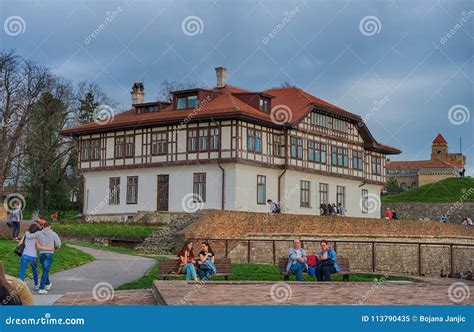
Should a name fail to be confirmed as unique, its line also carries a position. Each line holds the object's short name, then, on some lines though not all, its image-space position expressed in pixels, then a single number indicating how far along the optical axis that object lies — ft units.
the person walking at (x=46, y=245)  62.80
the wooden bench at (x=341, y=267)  71.61
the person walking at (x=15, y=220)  93.91
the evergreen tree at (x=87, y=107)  208.13
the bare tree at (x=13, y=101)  176.45
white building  144.66
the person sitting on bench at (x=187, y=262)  66.44
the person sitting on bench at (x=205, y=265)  68.08
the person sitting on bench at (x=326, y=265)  70.08
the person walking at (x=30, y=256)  63.82
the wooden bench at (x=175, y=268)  66.85
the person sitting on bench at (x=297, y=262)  70.38
